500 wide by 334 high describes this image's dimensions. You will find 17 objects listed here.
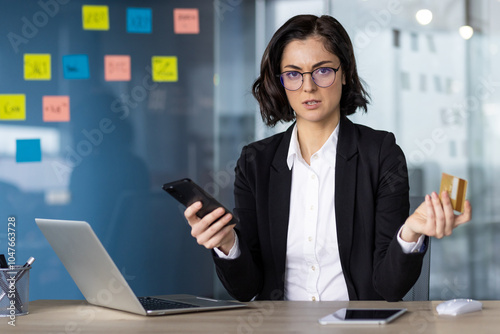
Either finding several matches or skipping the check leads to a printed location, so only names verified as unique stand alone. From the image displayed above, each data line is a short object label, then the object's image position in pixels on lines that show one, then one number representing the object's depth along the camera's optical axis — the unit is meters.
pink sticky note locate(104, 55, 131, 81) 3.02
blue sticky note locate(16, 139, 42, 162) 3.01
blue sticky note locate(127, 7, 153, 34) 3.04
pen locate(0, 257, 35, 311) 1.30
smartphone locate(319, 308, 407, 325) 1.14
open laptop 1.23
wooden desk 1.11
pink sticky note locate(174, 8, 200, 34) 3.04
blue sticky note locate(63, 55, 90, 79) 3.02
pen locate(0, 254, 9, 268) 1.32
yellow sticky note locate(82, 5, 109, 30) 3.03
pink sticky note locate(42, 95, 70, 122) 3.01
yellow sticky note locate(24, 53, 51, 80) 3.00
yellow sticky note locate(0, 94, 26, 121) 2.99
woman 1.66
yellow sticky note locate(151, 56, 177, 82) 3.04
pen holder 1.30
